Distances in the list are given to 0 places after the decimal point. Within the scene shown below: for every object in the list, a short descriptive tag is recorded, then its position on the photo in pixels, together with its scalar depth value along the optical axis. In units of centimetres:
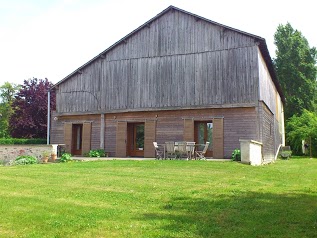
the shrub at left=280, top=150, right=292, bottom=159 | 2584
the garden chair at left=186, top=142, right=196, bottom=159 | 1629
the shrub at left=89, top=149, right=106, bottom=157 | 2000
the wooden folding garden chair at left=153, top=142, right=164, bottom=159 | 1842
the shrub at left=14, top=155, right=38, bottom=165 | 1633
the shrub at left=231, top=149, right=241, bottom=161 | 1578
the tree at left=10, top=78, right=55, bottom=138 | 2840
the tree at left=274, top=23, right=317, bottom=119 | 4105
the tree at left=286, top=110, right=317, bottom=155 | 2917
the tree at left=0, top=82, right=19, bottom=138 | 4734
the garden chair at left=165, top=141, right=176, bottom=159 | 1641
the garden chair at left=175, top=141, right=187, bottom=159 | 1625
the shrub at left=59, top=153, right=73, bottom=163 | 1679
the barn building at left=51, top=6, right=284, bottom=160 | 1791
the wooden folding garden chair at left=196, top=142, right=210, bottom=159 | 1650
